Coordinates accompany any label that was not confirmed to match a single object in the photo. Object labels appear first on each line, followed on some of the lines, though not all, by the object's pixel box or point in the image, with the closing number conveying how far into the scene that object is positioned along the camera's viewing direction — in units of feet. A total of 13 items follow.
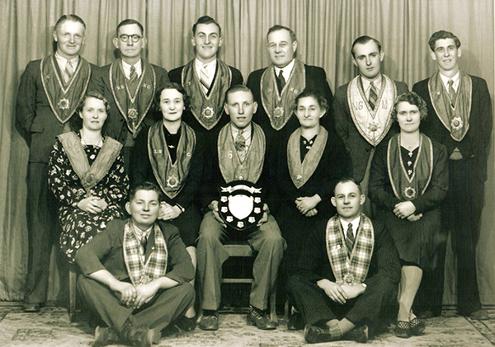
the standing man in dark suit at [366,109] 15.69
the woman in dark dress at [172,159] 14.96
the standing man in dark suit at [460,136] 15.60
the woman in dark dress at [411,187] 14.61
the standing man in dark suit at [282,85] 15.78
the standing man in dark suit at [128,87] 15.85
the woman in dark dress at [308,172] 14.96
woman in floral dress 14.58
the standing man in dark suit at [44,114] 15.58
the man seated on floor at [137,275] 13.15
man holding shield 14.26
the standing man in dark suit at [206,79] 15.79
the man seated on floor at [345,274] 13.43
